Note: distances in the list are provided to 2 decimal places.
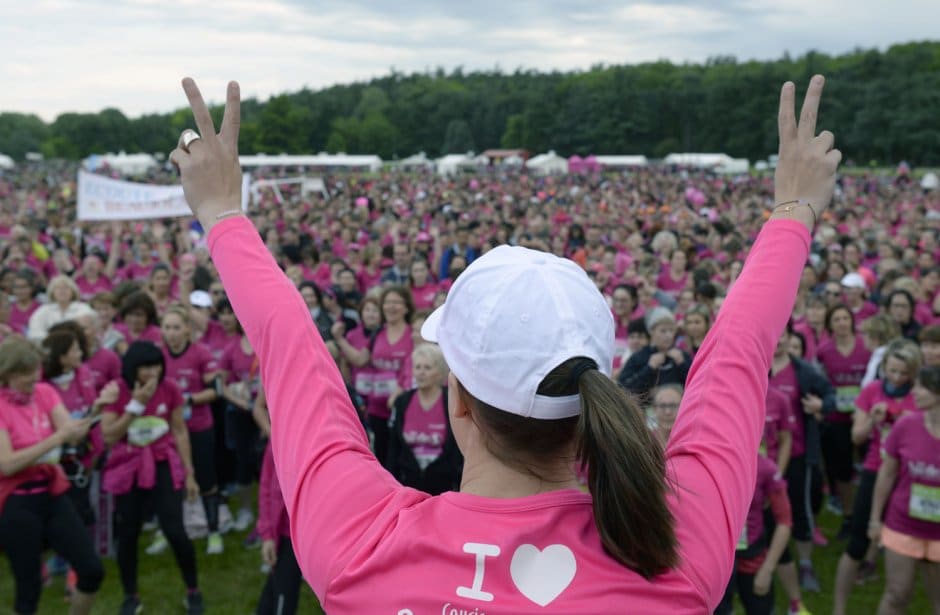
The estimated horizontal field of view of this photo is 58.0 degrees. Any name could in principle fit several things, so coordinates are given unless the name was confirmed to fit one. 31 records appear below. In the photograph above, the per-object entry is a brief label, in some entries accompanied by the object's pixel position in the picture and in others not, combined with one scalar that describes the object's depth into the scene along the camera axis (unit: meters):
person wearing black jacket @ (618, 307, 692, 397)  5.83
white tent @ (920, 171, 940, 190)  33.31
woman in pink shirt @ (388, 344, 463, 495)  5.25
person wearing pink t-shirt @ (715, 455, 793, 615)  4.51
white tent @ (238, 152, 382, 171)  54.84
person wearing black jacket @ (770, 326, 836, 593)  5.89
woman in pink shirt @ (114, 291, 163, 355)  6.59
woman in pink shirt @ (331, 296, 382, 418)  7.04
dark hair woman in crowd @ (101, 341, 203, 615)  5.22
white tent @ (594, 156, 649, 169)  58.72
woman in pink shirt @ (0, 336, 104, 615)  4.32
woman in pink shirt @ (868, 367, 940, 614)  4.37
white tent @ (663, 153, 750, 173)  52.91
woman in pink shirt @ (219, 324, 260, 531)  6.69
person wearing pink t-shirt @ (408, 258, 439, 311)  8.69
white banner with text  12.37
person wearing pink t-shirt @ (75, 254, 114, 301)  9.32
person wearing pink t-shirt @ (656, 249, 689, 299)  9.50
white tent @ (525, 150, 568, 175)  53.75
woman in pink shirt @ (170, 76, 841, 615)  0.96
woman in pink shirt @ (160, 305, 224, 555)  6.46
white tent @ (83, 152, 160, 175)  57.06
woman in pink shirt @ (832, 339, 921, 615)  5.12
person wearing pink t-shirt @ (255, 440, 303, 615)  4.52
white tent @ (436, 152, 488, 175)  56.23
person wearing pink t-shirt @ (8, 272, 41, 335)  7.87
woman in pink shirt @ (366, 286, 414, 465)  6.93
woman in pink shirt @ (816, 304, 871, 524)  6.78
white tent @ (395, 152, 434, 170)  58.12
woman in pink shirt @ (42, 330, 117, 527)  5.52
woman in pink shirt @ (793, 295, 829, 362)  7.26
